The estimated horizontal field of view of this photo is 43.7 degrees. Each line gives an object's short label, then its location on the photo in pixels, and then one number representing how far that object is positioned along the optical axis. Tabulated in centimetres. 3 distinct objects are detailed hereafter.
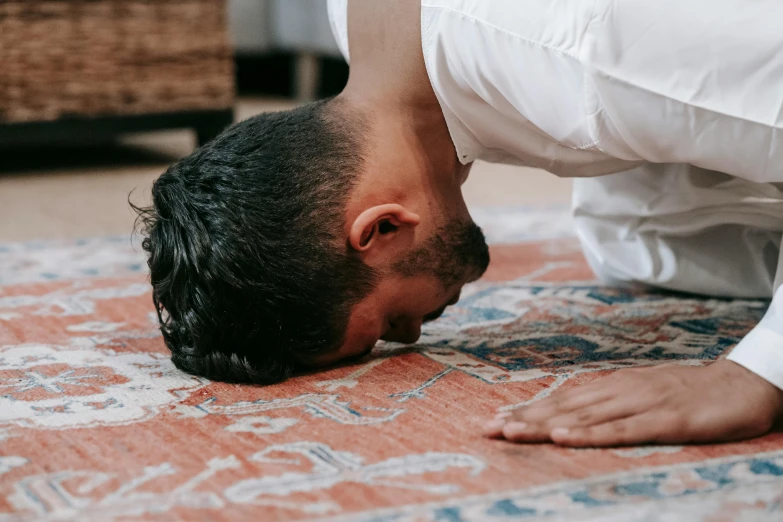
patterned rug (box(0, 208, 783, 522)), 74
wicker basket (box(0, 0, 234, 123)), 254
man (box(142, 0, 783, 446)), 86
